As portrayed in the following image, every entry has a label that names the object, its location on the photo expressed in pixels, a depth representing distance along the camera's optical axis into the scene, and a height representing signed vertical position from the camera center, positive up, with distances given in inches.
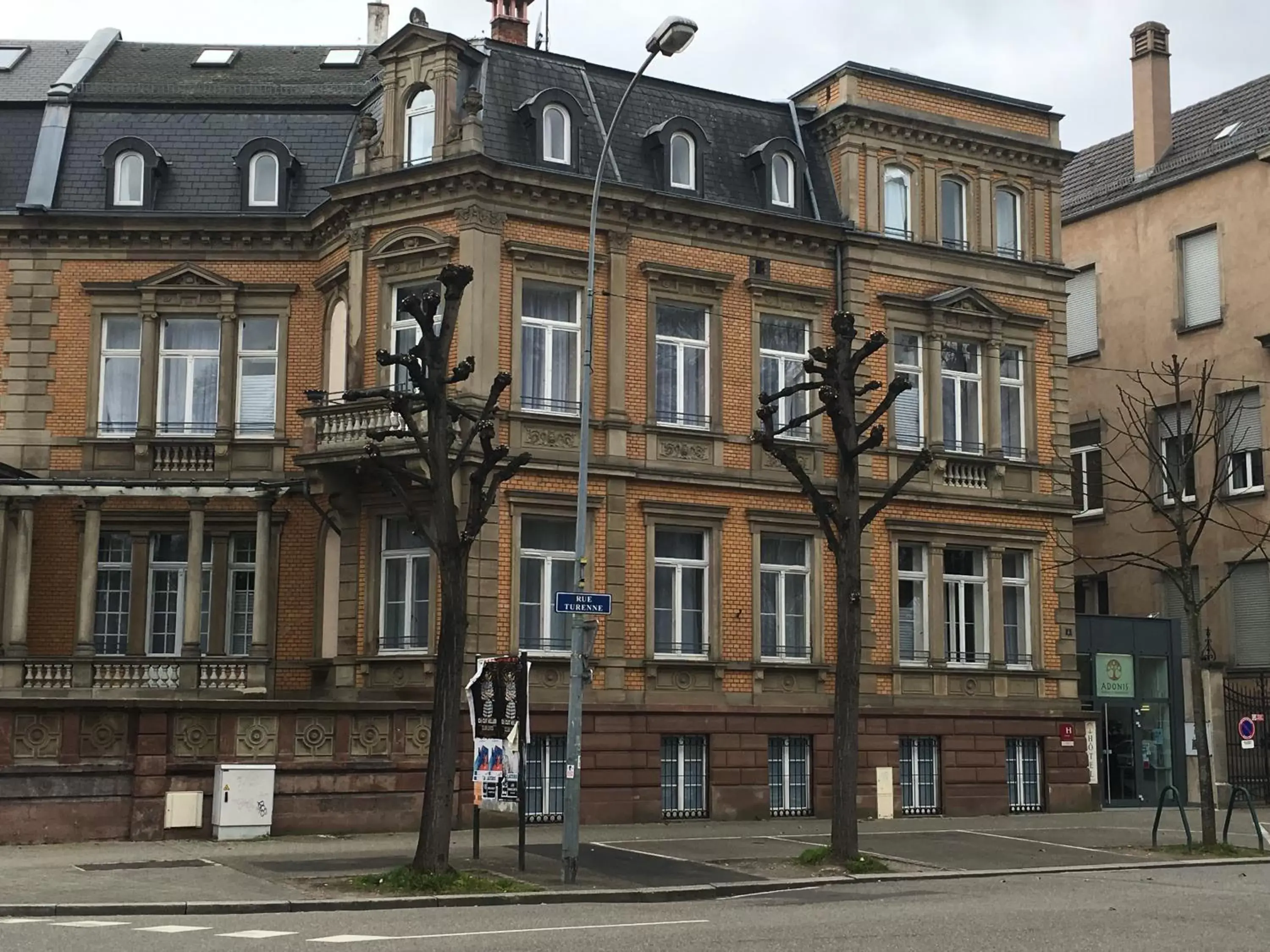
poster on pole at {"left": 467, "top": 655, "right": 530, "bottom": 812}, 773.9 -2.4
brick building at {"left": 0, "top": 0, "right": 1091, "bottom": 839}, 1086.4 +208.7
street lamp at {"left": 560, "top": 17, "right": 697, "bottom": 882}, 763.4 +39.4
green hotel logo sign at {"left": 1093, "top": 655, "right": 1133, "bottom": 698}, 1327.5 +29.7
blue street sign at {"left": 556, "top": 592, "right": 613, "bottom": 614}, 783.1 +49.0
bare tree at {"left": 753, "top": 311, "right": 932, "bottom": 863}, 850.8 +102.6
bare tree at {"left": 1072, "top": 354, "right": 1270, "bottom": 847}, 1438.2 +215.6
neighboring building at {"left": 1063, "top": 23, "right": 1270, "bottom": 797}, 1476.4 +376.4
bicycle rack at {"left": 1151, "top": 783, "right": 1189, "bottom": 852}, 935.0 -52.2
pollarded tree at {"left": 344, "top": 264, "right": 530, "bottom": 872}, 727.7 +89.2
